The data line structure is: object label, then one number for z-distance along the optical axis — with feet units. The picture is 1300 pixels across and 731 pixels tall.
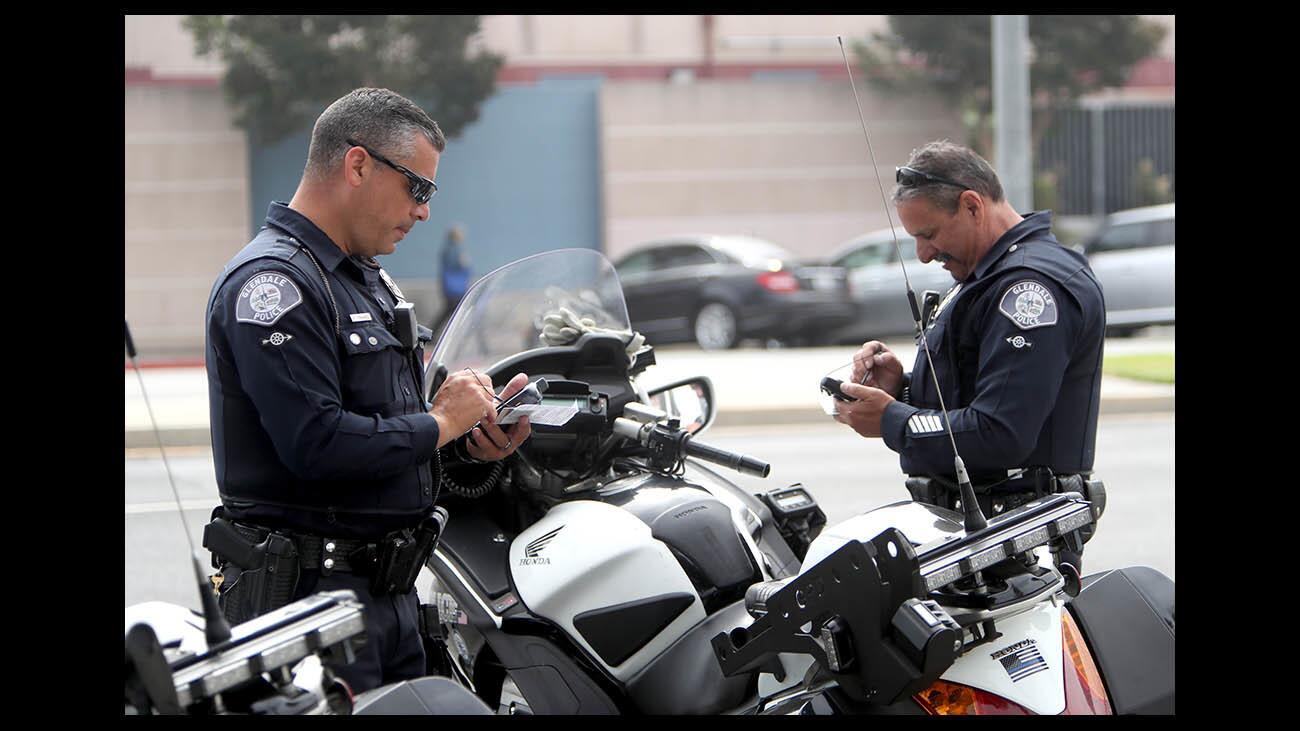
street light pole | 44.62
